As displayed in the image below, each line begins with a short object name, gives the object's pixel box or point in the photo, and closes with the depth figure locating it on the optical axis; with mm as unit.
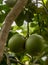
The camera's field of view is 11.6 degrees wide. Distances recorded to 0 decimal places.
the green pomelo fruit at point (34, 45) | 1003
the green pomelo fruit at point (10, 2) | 1137
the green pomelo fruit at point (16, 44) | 1049
